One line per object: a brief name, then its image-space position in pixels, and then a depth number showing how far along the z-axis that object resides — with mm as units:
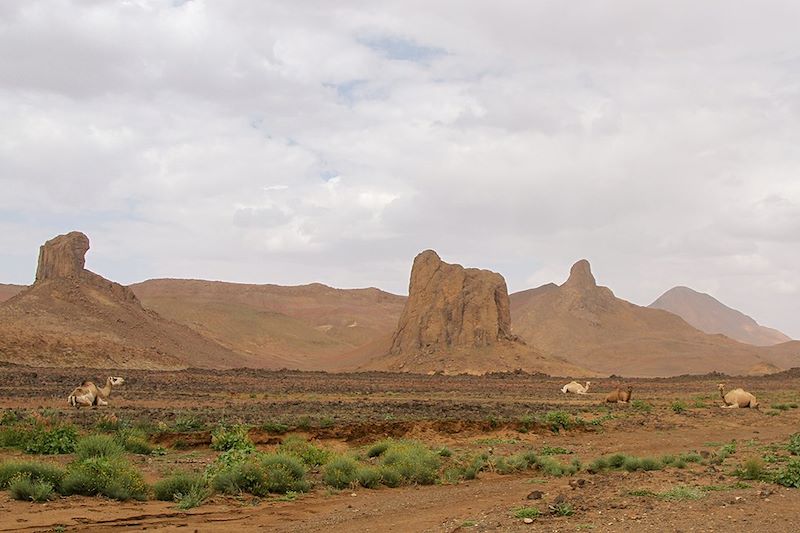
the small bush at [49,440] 17125
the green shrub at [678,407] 32125
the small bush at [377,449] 18841
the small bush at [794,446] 18125
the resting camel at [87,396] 27844
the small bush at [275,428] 21781
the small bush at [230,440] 18359
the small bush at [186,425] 21766
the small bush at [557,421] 25078
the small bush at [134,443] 17969
